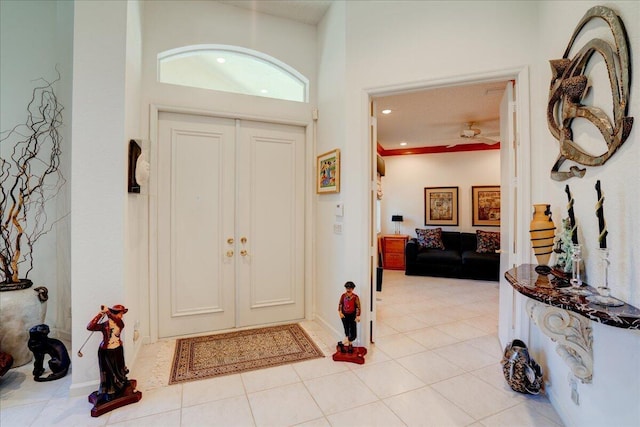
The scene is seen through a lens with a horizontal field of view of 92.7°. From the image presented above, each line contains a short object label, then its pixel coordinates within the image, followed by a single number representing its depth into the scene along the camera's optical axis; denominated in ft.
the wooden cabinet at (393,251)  21.70
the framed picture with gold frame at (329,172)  9.48
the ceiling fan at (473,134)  16.16
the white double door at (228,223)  9.66
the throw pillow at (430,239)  20.80
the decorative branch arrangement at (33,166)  8.76
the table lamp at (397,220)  22.56
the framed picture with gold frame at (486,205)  20.94
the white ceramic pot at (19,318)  7.41
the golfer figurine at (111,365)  6.25
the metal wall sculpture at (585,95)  4.42
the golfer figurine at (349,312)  8.25
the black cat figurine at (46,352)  7.14
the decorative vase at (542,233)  5.93
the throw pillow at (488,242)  19.15
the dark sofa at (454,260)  18.40
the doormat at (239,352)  7.86
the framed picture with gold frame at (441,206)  22.02
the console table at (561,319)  4.42
